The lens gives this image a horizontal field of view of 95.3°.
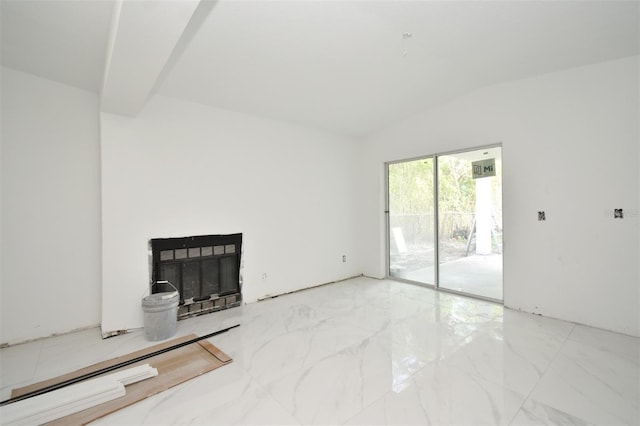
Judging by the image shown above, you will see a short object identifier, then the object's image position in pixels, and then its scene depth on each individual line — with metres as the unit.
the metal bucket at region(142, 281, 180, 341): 3.01
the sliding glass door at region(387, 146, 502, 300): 4.13
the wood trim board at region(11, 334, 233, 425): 1.96
